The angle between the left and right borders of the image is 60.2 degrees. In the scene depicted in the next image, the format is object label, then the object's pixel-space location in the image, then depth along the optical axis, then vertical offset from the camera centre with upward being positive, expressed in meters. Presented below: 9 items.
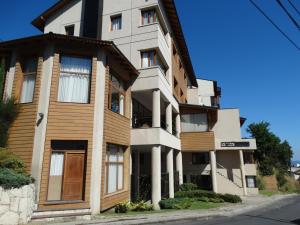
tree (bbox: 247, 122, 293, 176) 43.00 +4.19
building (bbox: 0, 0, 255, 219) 12.17 +3.88
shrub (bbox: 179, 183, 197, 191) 21.12 -1.20
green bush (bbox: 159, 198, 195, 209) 14.89 -1.82
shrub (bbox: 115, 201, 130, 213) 13.17 -1.79
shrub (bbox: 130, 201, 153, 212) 14.05 -1.86
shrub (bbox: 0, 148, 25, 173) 11.02 +0.44
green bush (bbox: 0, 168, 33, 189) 9.60 -0.25
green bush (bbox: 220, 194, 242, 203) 18.29 -1.82
